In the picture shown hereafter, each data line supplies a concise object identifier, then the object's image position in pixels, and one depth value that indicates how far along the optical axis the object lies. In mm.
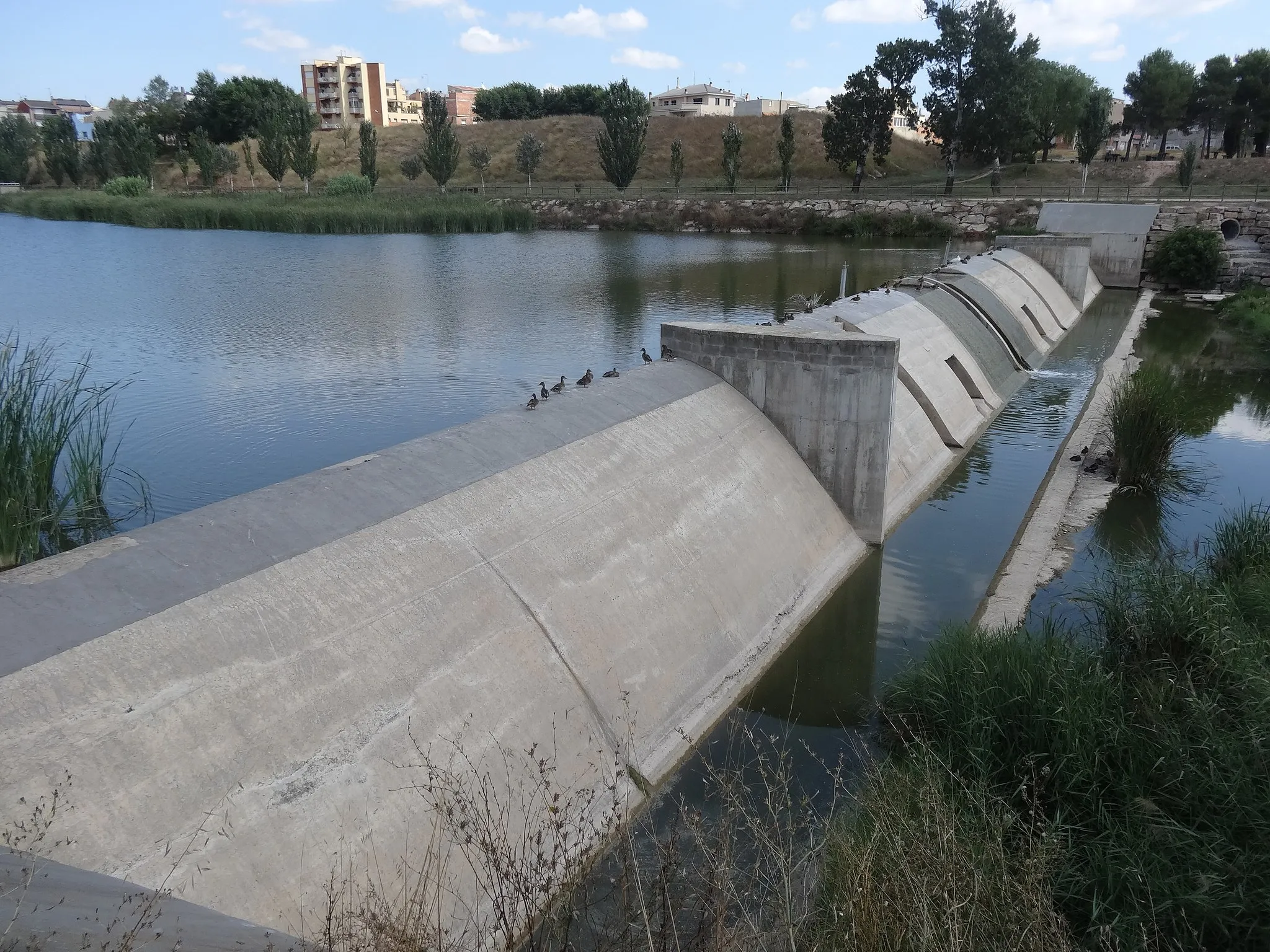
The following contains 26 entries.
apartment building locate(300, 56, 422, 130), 124625
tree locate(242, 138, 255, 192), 74938
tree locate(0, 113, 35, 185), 87125
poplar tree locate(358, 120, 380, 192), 66500
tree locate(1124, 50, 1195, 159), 68750
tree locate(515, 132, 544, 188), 73188
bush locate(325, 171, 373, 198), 62406
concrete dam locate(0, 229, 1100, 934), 5617
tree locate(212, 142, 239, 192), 77000
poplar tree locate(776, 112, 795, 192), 62881
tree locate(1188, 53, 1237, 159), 65375
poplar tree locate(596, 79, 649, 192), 65375
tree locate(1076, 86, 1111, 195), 57844
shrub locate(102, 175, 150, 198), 61569
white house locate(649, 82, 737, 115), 123000
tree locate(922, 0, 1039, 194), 56344
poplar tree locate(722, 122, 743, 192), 64750
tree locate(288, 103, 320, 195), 67250
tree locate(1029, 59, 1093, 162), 66875
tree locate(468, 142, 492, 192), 73619
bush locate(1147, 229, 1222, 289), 35188
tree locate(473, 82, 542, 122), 107875
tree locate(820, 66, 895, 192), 60188
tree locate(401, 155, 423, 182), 71688
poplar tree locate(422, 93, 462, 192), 66938
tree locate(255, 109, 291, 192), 66250
